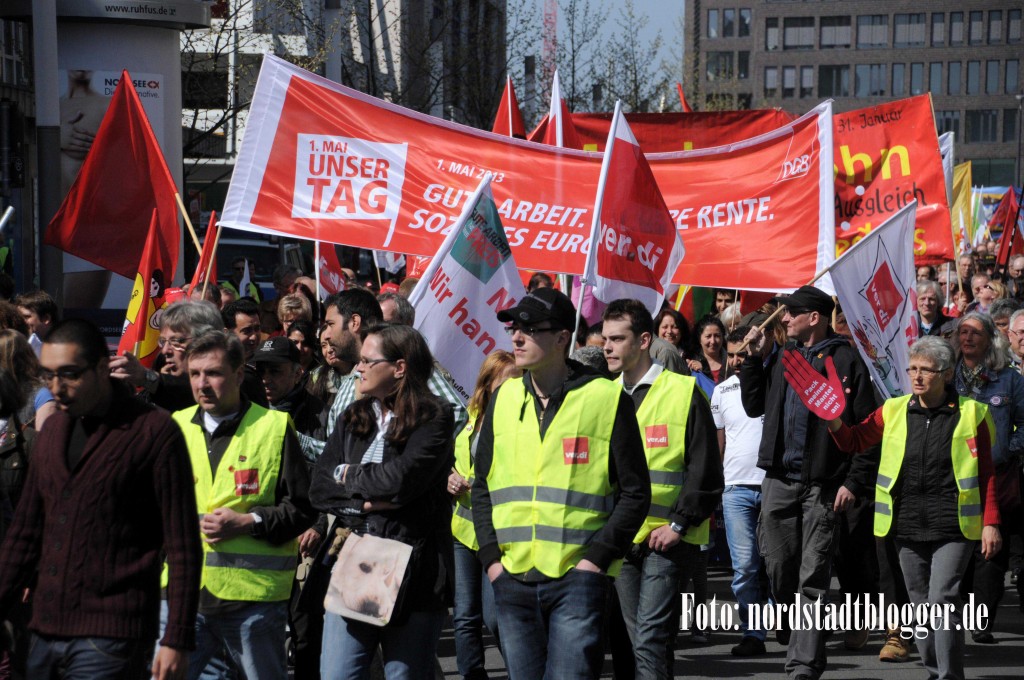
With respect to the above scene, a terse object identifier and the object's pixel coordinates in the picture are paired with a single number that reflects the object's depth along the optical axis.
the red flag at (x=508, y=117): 25.31
